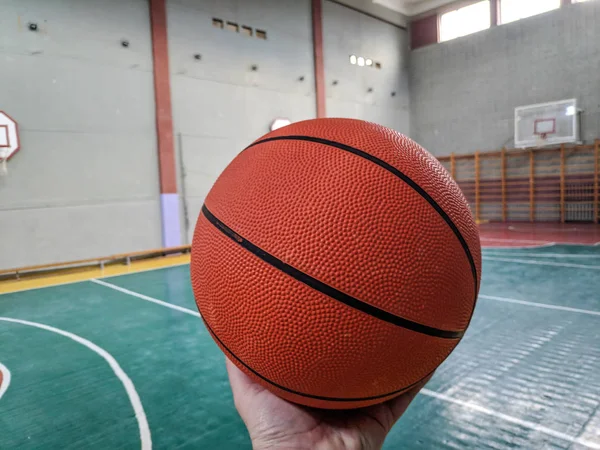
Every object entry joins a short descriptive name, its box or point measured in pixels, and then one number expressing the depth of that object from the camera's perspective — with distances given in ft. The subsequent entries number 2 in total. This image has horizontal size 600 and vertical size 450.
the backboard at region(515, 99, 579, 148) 33.86
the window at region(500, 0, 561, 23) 35.47
